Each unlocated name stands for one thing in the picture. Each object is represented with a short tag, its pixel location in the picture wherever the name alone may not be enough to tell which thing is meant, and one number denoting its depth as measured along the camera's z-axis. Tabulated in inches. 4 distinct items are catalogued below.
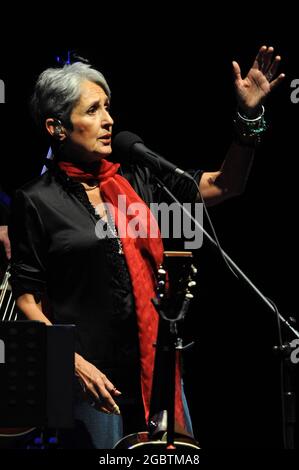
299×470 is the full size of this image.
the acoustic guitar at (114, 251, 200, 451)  155.8
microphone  181.6
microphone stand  173.3
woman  191.2
